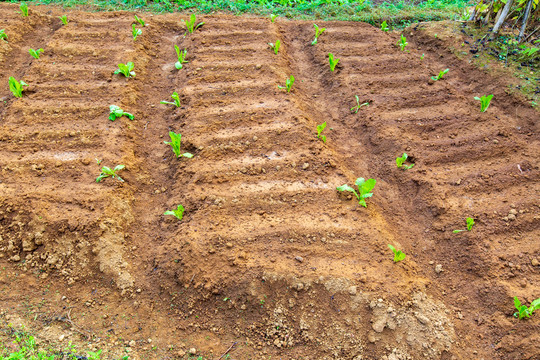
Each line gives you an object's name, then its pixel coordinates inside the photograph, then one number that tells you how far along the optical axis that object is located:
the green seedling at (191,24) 6.29
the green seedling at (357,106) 5.10
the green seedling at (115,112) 4.66
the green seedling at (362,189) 3.73
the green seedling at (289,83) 5.10
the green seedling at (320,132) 4.48
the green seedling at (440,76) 5.43
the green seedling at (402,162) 4.23
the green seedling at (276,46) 5.83
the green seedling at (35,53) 5.49
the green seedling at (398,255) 3.30
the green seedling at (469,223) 3.63
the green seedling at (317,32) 6.34
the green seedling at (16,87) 4.79
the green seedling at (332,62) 5.67
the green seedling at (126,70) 5.23
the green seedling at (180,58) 5.67
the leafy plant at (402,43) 6.10
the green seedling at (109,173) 3.92
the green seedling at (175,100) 4.95
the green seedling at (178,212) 3.63
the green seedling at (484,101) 4.84
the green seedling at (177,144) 4.15
